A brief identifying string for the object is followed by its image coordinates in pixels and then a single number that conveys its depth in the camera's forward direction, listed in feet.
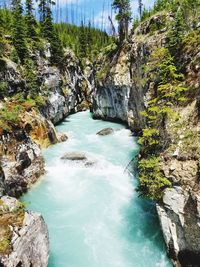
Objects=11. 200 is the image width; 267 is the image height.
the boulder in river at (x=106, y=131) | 81.73
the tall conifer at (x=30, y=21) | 94.04
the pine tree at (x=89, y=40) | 178.43
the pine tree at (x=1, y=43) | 70.20
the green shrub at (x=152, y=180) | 32.26
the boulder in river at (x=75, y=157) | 59.30
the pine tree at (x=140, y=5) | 139.62
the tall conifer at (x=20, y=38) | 80.62
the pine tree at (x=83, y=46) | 166.83
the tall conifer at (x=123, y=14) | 100.24
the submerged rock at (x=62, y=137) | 75.10
